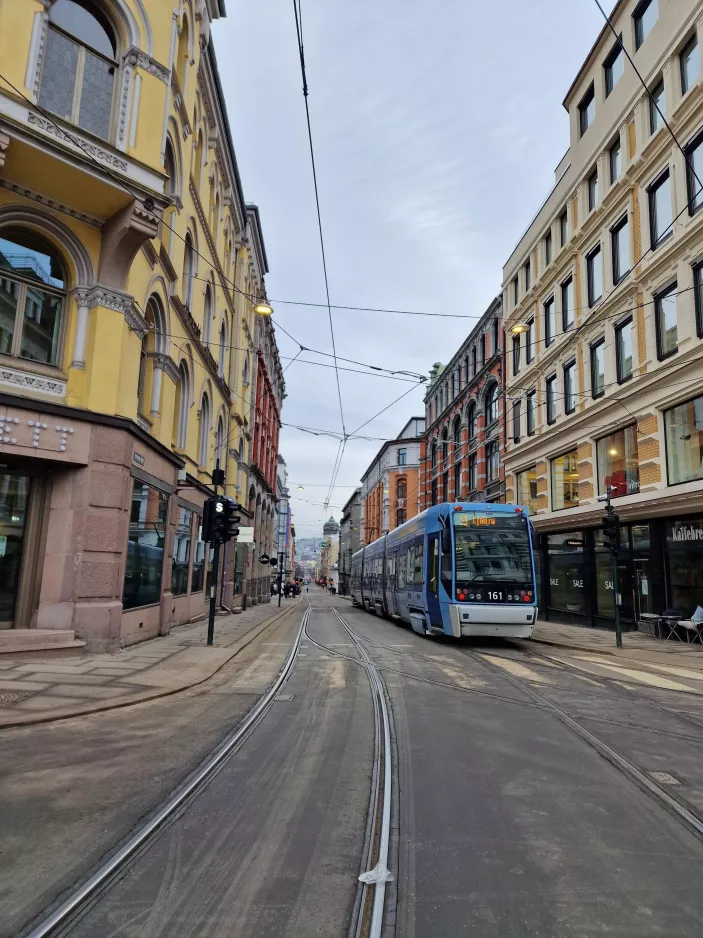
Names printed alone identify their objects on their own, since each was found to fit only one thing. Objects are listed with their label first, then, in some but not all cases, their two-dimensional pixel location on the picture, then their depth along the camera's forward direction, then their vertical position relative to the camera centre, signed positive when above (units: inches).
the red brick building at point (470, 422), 1378.1 +403.0
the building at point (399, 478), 2751.0 +446.1
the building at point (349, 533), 3762.3 +302.2
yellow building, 435.2 +202.7
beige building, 681.6 +330.2
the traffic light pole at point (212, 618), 549.9 -39.2
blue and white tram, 570.6 +8.6
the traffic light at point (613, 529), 628.7 +54.9
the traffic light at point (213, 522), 571.2 +47.1
